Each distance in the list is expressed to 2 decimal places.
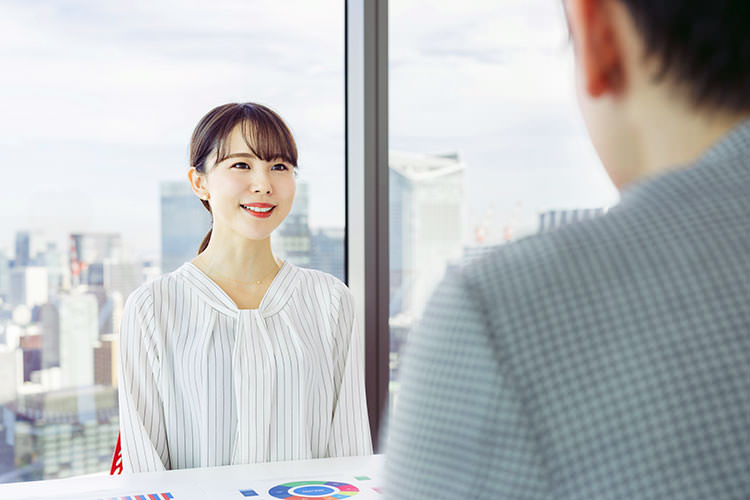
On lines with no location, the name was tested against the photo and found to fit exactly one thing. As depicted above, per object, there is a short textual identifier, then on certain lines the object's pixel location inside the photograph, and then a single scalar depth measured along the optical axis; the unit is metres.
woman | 1.82
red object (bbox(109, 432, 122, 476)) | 1.89
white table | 1.44
